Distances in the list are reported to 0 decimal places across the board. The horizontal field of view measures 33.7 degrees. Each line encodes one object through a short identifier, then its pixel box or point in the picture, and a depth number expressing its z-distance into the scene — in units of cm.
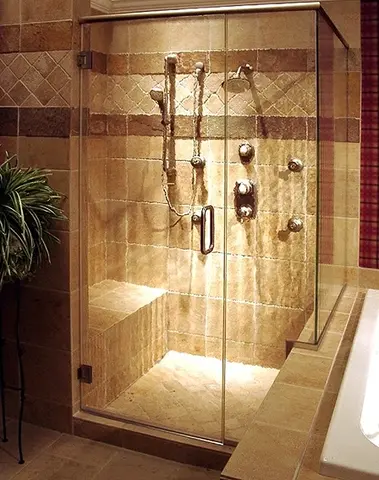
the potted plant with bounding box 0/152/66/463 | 236
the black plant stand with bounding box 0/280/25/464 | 271
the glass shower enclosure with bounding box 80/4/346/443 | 278
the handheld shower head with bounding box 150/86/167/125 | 292
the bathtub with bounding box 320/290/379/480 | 157
